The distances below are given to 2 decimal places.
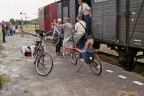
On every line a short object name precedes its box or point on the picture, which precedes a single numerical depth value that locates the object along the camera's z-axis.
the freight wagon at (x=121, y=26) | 4.46
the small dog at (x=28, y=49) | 5.56
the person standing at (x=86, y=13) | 6.37
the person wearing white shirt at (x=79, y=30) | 5.95
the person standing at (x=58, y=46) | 7.13
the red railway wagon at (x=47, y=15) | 12.82
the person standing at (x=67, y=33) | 6.05
